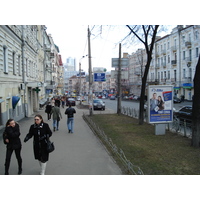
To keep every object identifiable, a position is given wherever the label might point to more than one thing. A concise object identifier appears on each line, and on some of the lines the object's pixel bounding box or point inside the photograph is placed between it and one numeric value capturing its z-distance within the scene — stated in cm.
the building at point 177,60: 4512
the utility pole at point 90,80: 2197
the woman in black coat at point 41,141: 626
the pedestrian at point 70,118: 1290
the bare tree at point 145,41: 1531
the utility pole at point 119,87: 2245
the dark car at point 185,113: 1541
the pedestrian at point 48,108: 1844
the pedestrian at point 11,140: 633
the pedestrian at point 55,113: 1348
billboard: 1231
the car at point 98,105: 3291
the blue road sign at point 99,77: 2362
